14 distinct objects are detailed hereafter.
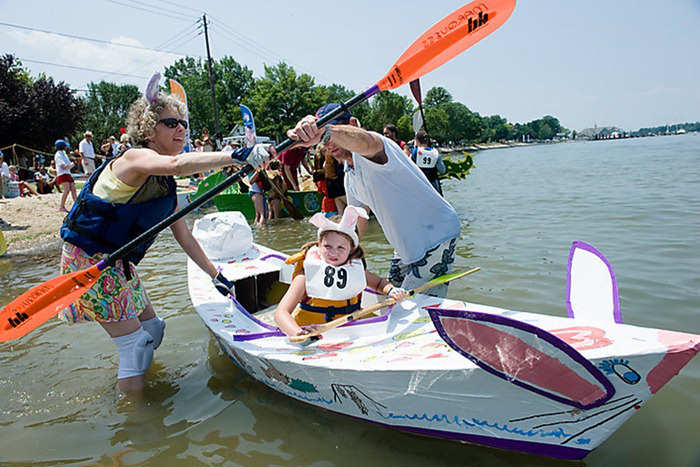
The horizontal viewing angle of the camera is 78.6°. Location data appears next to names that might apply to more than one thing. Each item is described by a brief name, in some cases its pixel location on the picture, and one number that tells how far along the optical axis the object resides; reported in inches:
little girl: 107.6
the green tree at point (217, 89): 1867.6
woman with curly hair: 87.9
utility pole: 956.3
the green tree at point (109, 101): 2375.7
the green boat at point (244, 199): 367.0
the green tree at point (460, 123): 3452.3
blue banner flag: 335.3
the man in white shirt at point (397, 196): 88.5
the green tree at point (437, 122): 2716.5
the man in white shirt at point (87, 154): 441.1
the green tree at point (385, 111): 2144.4
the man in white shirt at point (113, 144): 488.1
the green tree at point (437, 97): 3417.8
